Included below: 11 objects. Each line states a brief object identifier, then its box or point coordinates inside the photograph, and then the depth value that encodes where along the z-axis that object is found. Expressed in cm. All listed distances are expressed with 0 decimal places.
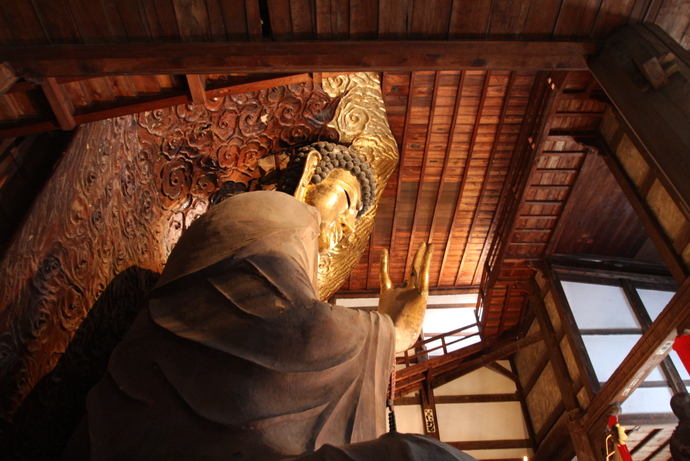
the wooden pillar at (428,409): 579
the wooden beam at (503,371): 621
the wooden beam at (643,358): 367
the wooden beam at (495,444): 577
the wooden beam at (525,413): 573
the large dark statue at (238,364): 138
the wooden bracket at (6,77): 184
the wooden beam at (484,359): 591
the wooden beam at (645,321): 445
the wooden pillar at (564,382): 455
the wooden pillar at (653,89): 188
